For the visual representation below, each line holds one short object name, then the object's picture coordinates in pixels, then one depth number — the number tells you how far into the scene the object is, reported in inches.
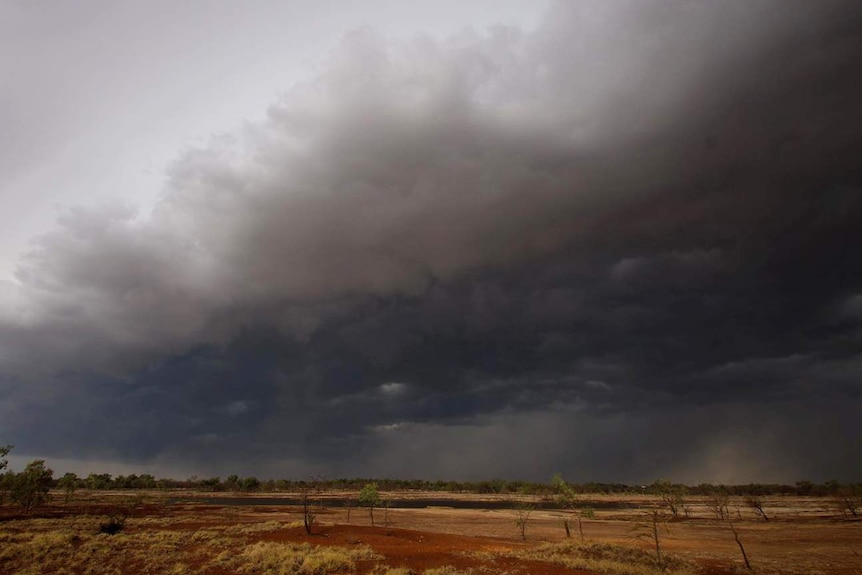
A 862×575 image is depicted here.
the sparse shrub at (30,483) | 2785.4
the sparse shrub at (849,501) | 3523.6
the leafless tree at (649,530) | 2374.5
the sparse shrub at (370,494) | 2630.4
